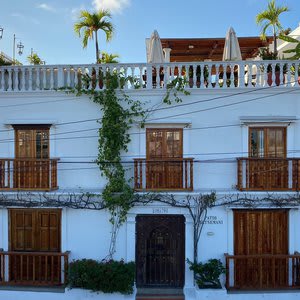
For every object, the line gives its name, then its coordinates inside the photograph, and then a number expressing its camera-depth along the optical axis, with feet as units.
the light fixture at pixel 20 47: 64.44
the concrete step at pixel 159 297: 31.04
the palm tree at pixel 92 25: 42.22
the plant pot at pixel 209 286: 30.83
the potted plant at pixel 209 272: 30.58
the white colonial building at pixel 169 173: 31.81
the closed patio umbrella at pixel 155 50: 33.32
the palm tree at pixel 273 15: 44.14
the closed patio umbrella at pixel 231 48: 33.83
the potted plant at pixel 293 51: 32.98
